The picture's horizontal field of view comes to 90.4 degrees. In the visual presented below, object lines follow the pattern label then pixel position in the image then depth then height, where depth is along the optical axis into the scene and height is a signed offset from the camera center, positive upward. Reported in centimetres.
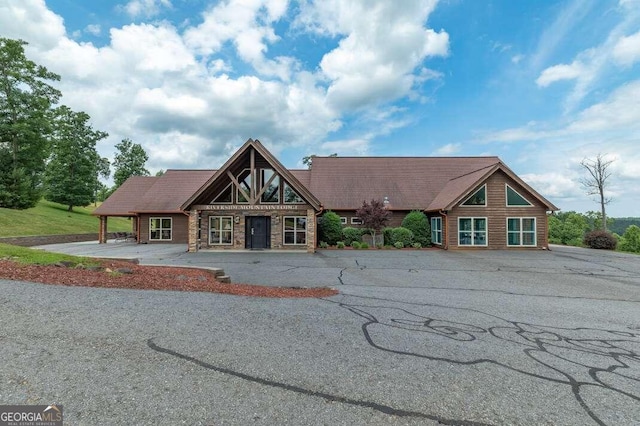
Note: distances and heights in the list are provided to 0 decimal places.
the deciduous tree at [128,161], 5600 +1093
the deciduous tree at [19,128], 2288 +704
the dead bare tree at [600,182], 2868 +339
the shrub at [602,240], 2164 -145
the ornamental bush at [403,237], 2133 -111
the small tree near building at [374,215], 2091 +37
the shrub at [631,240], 2512 -171
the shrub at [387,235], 2170 -100
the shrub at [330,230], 2147 -62
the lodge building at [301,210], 1920 +68
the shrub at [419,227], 2191 -46
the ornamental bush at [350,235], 2164 -98
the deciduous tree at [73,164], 4031 +769
